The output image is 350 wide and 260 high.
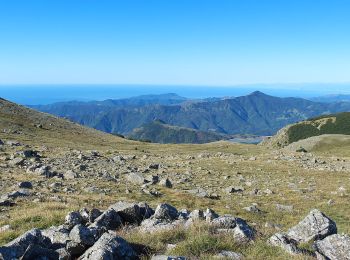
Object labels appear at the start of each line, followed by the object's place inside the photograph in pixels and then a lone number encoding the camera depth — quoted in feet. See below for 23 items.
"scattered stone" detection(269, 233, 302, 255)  34.78
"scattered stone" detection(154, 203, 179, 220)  48.09
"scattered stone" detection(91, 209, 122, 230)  43.36
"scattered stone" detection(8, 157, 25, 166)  110.08
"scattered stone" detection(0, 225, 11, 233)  44.82
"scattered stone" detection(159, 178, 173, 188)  97.66
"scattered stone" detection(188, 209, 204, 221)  47.78
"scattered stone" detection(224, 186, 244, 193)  95.73
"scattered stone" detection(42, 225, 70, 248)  36.01
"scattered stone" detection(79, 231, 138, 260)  29.89
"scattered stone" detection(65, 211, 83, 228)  44.00
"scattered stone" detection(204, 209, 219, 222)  46.61
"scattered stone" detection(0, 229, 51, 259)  30.42
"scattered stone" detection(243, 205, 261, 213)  74.21
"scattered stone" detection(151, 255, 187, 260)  29.21
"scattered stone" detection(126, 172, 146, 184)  99.54
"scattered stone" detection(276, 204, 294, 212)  78.70
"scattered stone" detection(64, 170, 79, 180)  96.32
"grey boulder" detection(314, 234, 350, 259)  34.68
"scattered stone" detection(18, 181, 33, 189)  78.07
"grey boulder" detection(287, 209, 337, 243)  40.19
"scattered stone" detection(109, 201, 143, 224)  47.60
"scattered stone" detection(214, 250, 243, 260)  31.74
